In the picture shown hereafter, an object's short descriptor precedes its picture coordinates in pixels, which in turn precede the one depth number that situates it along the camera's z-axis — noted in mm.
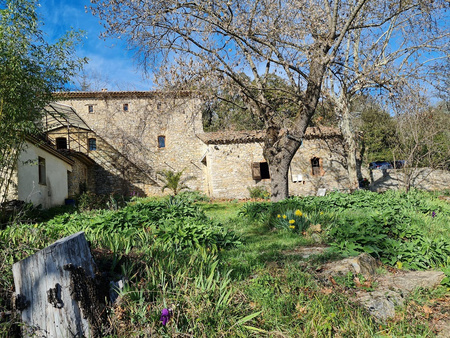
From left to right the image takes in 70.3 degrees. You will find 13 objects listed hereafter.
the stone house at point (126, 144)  21344
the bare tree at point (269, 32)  7484
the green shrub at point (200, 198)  16700
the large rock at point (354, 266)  3727
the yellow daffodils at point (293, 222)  5867
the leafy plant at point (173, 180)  18844
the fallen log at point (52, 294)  2459
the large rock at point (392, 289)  3018
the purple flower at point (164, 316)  2381
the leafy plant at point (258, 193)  17375
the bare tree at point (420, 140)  12297
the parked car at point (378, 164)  26984
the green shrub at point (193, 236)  4457
